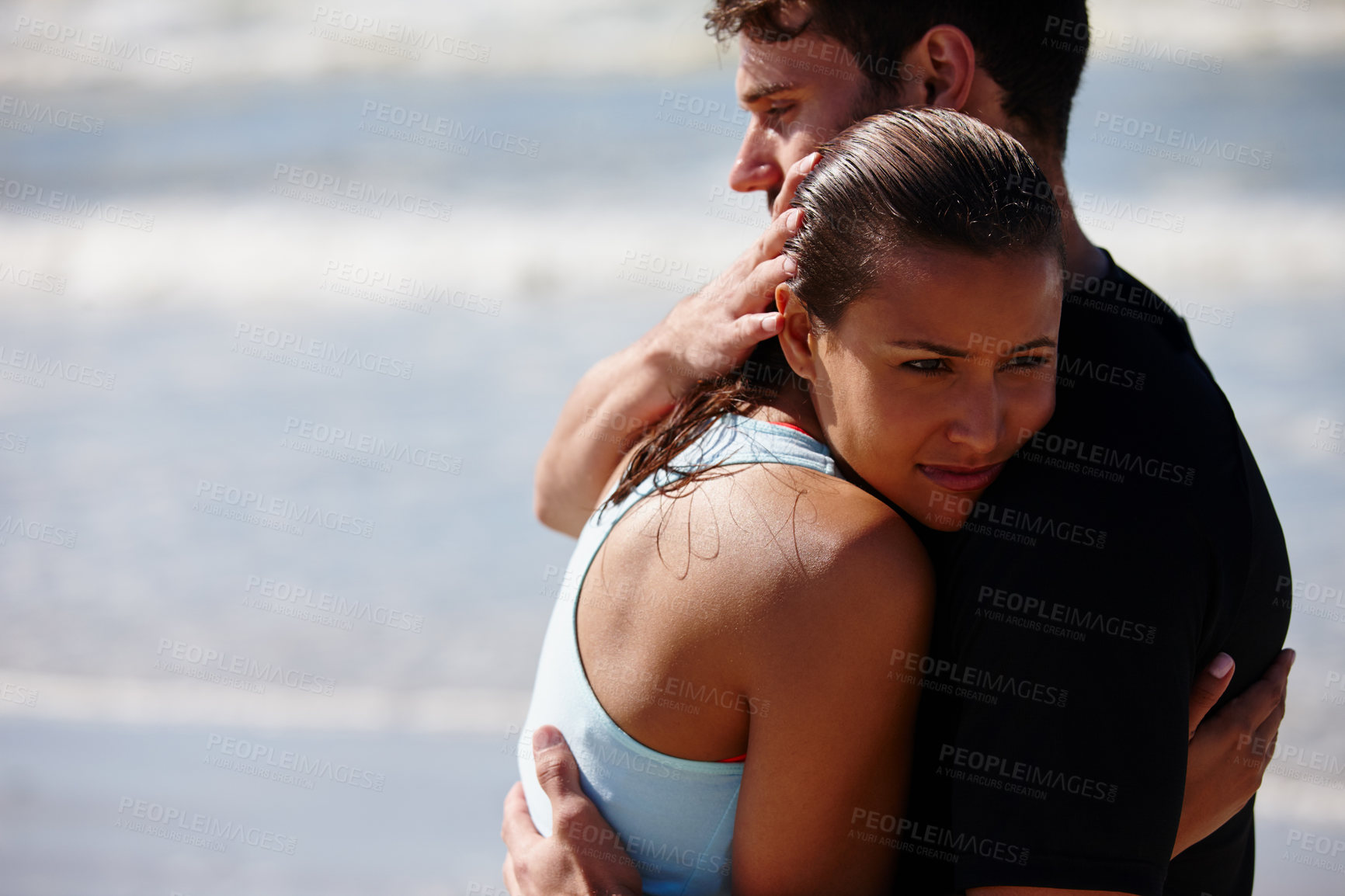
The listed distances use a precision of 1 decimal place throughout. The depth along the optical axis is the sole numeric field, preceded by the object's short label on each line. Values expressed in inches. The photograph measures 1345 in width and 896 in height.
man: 149.6
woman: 151.2
